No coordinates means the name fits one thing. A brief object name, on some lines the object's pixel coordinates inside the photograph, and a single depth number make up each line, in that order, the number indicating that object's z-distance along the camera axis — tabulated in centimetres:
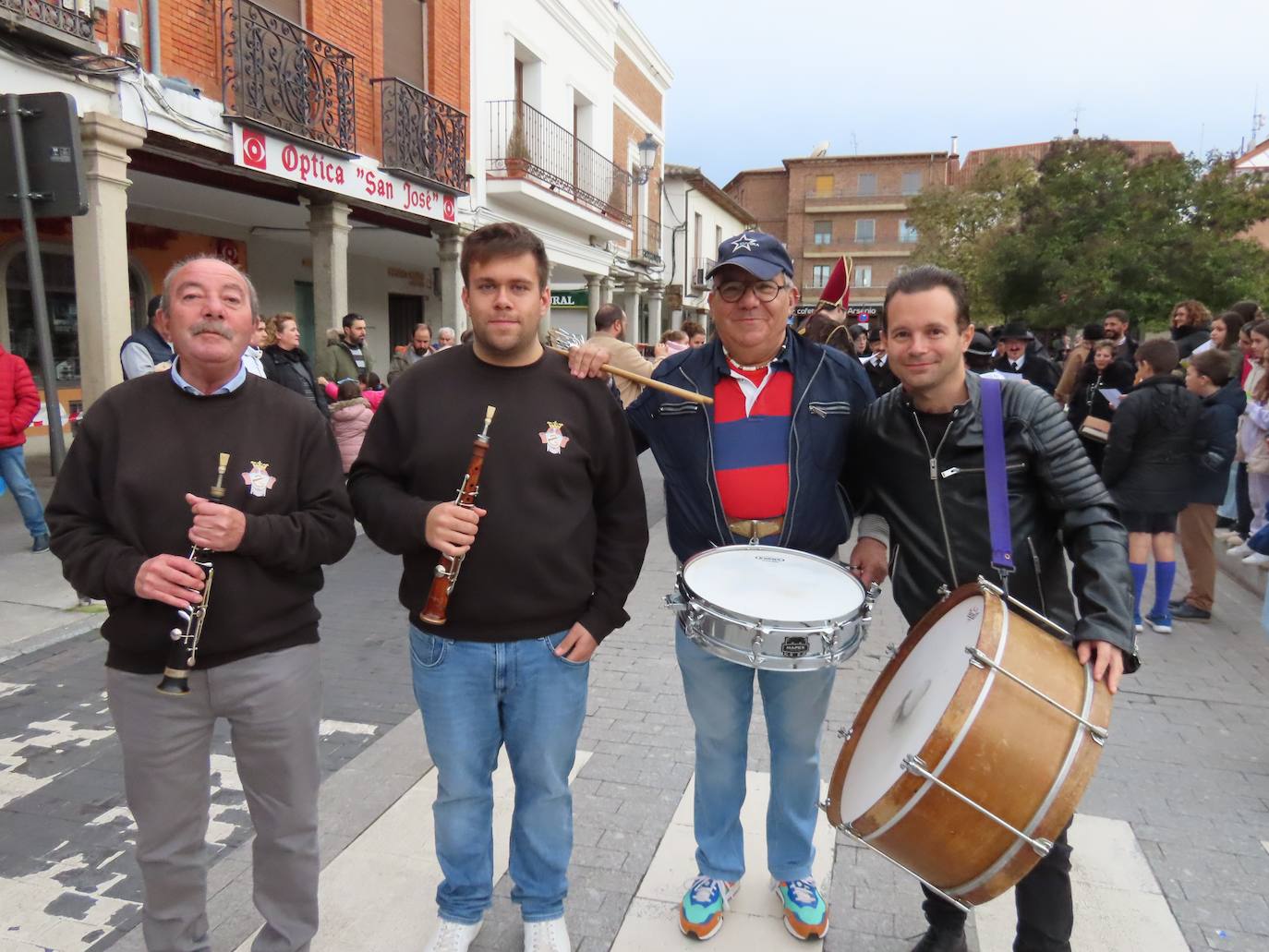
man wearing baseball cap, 260
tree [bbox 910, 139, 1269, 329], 1523
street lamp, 2059
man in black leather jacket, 231
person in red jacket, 684
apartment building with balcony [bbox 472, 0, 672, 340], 1441
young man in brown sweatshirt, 239
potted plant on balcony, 1421
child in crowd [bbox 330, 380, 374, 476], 787
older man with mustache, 216
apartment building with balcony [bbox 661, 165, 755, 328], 3048
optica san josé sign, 938
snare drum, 225
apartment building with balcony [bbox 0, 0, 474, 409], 761
